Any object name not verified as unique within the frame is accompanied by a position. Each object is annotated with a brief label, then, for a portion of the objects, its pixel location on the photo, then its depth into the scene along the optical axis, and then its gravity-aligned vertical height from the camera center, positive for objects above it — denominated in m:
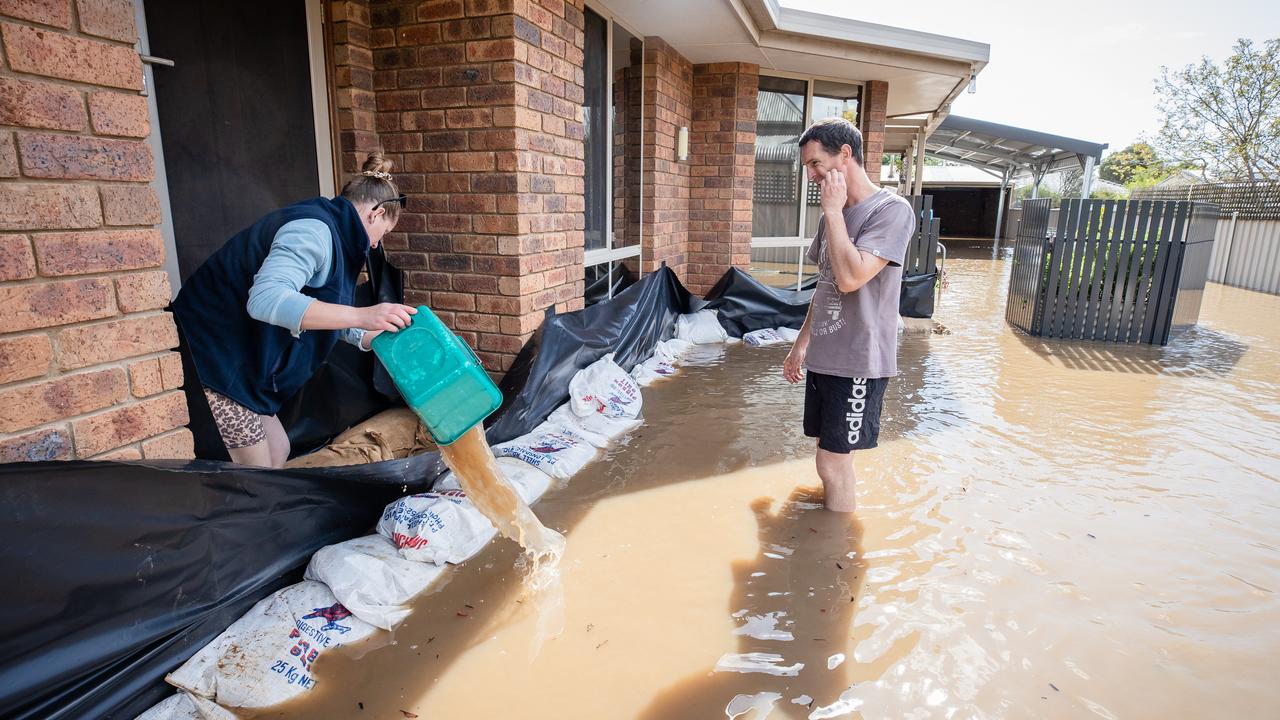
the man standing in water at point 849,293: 2.62 -0.32
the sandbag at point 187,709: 1.85 -1.35
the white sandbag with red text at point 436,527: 2.56 -1.21
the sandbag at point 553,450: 3.46 -1.25
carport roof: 15.41 +1.79
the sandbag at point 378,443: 3.34 -1.19
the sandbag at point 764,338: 6.90 -1.27
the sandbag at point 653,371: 5.42 -1.29
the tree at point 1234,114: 18.80 +3.01
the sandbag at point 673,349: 6.09 -1.26
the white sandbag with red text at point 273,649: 1.93 -1.31
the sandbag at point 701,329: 6.88 -1.17
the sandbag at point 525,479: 3.17 -1.25
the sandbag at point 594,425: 4.01 -1.29
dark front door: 2.83 +0.39
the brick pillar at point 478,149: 3.67 +0.31
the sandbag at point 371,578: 2.30 -1.27
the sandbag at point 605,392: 4.27 -1.16
